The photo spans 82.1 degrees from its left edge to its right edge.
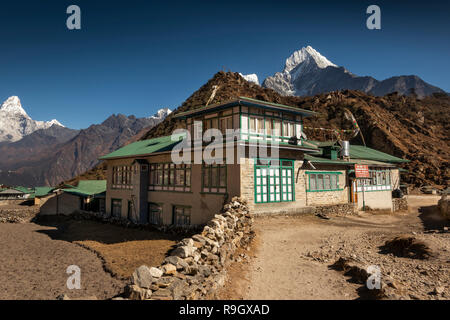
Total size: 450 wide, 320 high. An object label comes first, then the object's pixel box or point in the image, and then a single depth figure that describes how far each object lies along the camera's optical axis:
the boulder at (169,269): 7.15
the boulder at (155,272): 6.70
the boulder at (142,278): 6.28
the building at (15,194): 48.25
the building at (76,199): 36.53
